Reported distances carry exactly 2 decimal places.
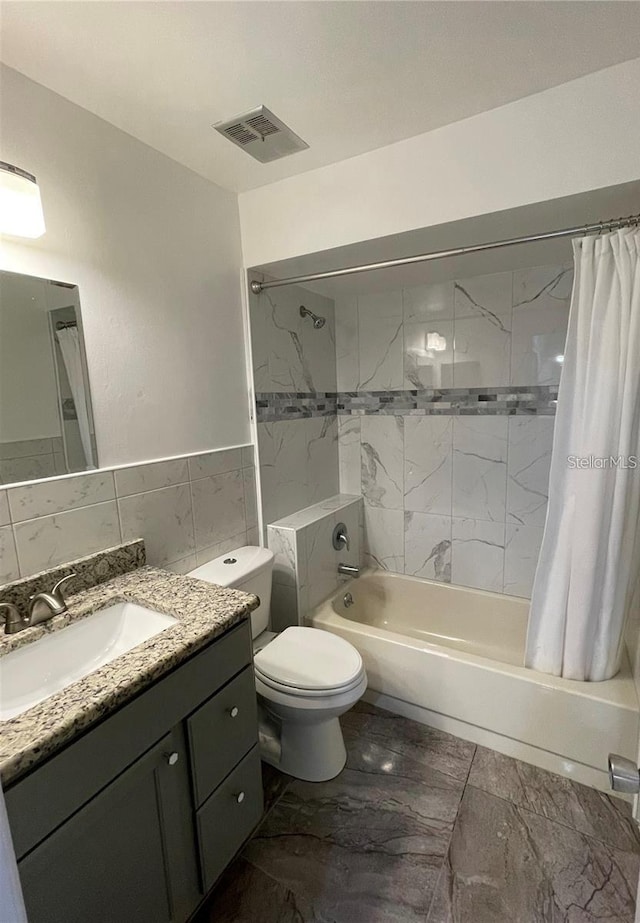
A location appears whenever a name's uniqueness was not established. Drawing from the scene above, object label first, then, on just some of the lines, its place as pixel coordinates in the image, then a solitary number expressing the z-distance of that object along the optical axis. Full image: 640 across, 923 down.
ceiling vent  1.40
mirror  1.20
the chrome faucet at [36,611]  1.11
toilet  1.52
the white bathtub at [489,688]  1.58
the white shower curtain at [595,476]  1.43
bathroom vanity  0.78
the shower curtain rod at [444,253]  1.35
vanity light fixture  1.06
